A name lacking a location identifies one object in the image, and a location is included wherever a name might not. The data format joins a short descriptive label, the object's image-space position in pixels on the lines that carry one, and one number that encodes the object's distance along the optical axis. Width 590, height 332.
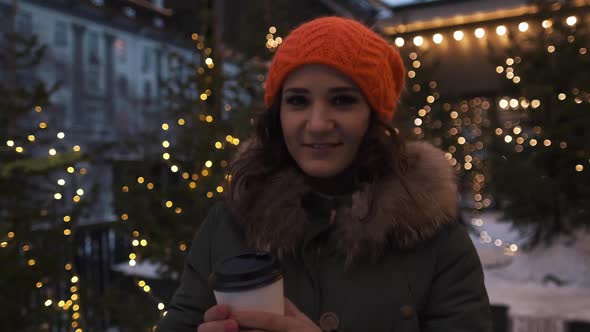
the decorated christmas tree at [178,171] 3.46
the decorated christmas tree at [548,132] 4.91
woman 1.24
